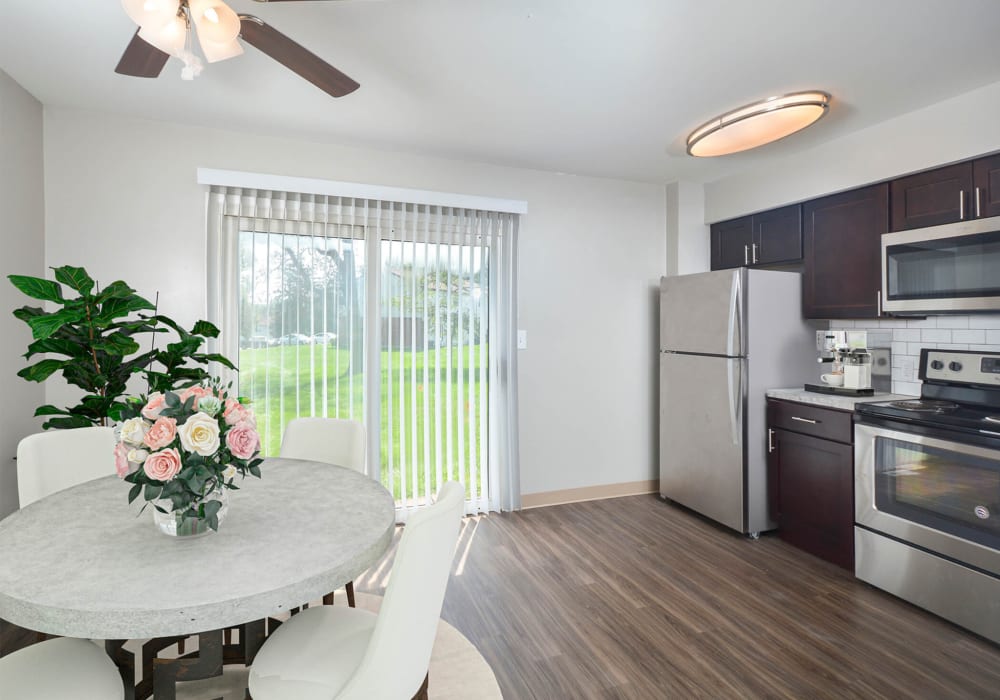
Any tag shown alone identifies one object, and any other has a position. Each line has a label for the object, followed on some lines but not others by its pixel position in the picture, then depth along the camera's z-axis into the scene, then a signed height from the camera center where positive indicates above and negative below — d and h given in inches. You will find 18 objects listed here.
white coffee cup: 126.0 -8.1
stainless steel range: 88.2 -27.5
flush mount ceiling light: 104.4 +48.7
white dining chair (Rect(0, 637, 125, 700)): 47.5 -30.8
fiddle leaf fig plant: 91.4 +1.3
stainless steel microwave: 98.3 +15.6
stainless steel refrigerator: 131.3 -7.4
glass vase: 53.0 -17.8
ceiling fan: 56.3 +37.2
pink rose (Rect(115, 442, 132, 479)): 53.2 -11.2
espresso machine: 122.3 -4.2
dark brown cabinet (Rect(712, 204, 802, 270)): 140.4 +31.2
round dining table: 40.6 -19.6
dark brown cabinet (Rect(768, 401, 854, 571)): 113.0 -33.3
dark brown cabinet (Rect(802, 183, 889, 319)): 119.7 +22.8
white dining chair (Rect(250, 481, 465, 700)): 45.8 -28.7
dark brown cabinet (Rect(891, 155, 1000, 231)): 100.2 +30.8
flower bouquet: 50.9 -10.3
